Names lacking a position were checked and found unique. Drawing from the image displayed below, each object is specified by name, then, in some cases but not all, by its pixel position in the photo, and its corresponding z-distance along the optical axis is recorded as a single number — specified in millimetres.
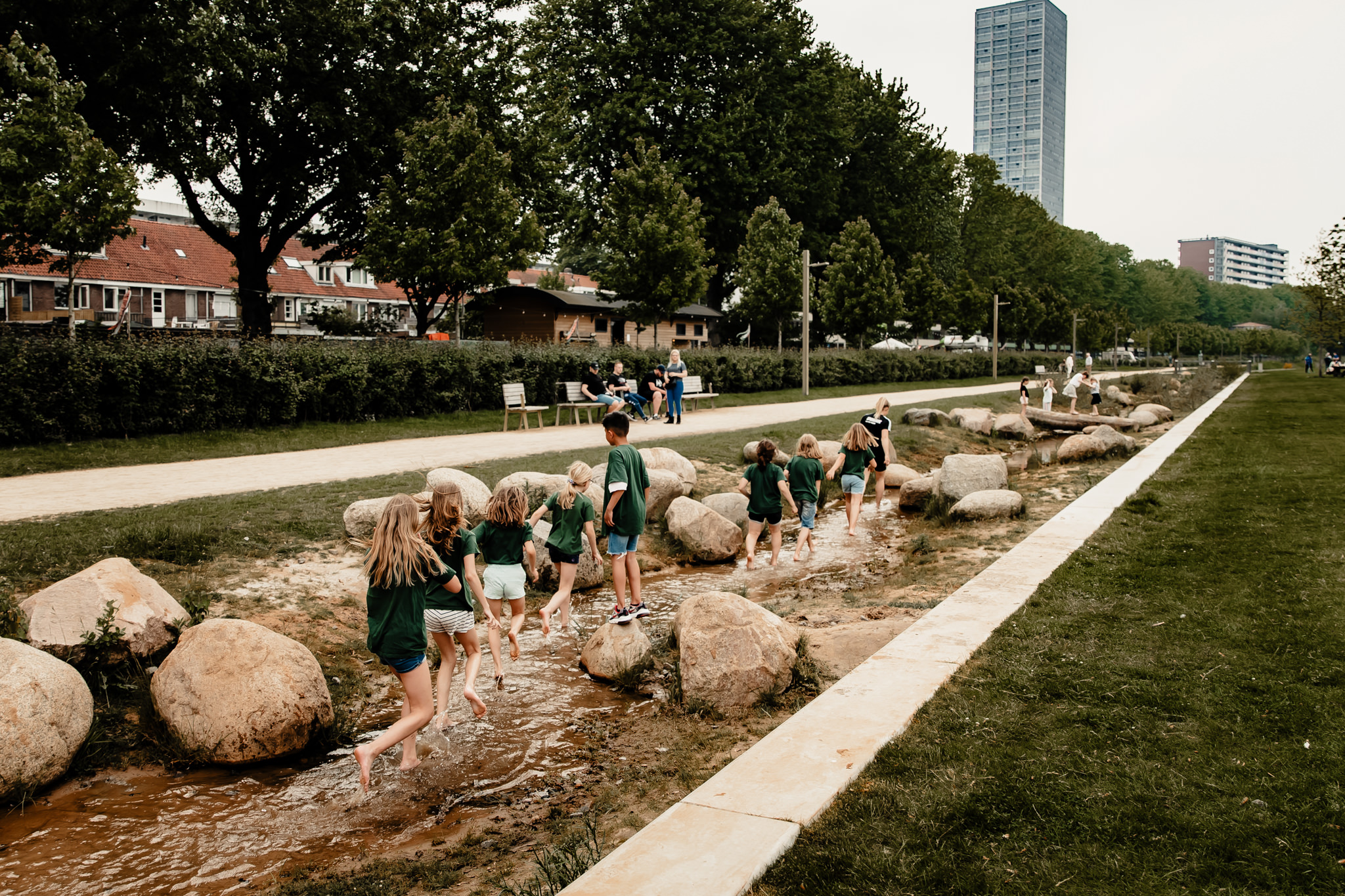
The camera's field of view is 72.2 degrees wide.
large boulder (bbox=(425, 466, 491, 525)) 9656
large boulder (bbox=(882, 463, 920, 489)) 16344
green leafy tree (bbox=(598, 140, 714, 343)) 28422
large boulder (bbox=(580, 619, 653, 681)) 6820
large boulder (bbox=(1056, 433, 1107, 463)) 19297
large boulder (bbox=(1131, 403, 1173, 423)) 28719
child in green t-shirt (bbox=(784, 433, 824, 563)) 10977
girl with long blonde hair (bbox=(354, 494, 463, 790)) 5191
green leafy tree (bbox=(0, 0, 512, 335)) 21391
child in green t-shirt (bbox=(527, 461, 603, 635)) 7797
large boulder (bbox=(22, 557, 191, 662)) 5988
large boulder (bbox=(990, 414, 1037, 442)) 24547
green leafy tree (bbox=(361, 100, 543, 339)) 23188
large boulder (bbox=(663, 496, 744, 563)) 11016
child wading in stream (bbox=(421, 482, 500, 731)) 5902
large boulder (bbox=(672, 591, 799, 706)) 6082
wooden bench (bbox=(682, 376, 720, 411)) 24562
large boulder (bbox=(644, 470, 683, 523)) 11914
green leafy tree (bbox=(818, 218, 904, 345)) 40656
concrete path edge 3373
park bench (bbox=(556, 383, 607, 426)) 20000
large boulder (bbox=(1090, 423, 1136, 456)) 19328
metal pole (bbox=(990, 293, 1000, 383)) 47062
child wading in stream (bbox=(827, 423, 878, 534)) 12461
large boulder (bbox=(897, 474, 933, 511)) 14414
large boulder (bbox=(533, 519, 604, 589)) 9453
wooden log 25500
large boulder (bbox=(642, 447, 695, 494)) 13273
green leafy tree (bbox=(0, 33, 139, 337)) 16812
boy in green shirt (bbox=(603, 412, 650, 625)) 7918
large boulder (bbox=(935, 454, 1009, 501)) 13727
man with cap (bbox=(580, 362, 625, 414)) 20312
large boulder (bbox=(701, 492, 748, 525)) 12250
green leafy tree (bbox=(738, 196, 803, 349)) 35969
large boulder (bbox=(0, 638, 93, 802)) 4941
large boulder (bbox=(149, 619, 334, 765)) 5578
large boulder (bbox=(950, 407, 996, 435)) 24641
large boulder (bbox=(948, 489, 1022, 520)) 12375
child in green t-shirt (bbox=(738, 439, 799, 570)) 10367
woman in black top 14203
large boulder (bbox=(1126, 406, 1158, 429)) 26656
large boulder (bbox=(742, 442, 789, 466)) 15461
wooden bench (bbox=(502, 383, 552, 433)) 19172
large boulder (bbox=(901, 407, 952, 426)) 23750
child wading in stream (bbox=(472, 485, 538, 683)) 7020
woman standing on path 20969
